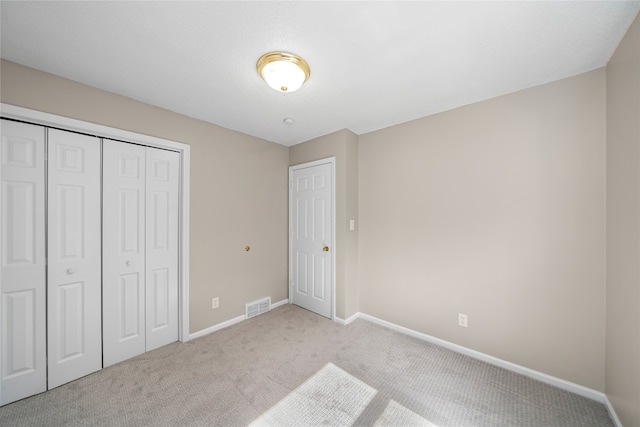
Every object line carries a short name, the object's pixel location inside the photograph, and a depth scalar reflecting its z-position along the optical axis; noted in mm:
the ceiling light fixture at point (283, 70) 1580
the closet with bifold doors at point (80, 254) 1716
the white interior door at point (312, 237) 3105
